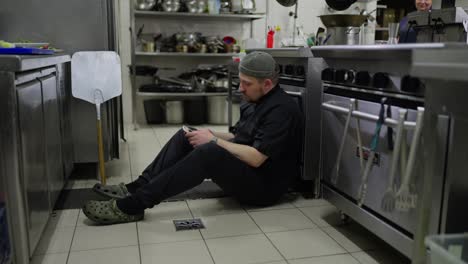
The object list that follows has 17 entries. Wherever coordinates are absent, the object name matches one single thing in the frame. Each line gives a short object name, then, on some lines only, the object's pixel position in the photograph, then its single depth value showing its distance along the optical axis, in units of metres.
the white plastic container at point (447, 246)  1.09
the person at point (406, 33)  2.41
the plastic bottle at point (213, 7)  5.09
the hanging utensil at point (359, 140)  1.83
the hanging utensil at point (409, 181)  1.43
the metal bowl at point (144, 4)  4.82
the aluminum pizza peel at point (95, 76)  2.62
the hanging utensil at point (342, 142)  1.86
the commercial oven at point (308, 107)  2.41
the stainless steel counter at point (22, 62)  1.42
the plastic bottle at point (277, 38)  4.65
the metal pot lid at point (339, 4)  2.71
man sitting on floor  2.12
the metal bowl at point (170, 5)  4.88
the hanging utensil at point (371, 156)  1.63
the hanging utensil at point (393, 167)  1.50
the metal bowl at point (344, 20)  2.40
